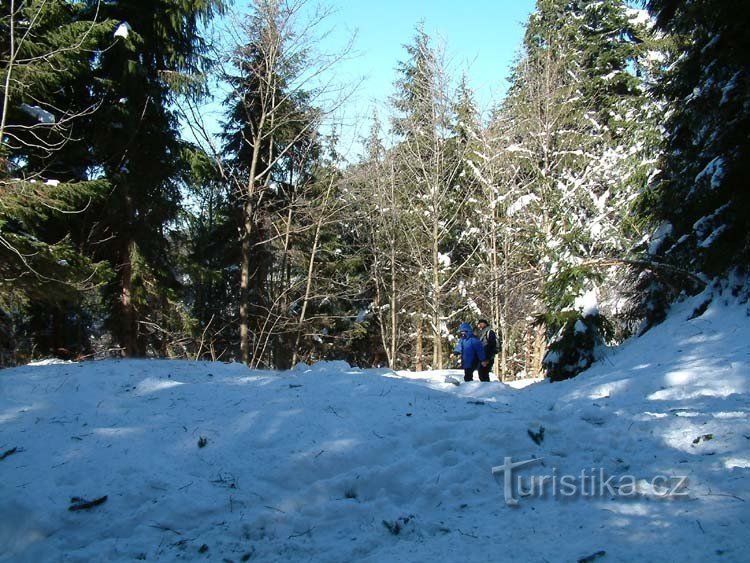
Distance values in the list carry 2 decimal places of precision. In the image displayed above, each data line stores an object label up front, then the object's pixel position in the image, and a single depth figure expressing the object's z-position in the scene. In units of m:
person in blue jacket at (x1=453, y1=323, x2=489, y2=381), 11.45
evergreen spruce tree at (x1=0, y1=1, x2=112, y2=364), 11.06
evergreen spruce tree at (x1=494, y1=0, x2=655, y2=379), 14.67
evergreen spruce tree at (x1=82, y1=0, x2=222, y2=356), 13.95
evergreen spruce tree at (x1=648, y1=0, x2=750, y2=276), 7.83
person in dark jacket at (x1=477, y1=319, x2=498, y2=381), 11.66
